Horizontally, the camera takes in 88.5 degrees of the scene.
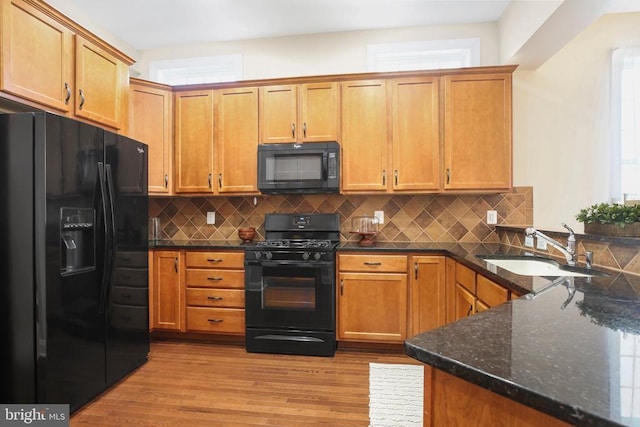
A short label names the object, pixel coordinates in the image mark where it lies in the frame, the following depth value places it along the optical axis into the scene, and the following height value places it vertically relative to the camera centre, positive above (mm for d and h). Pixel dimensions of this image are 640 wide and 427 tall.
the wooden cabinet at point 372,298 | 2725 -700
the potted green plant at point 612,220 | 1585 -30
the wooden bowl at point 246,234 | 3205 -193
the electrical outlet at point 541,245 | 2240 -213
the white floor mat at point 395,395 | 1868 -1167
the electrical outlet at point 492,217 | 3100 -30
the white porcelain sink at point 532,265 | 1799 -323
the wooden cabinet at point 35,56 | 1799 +942
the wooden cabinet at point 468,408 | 565 -368
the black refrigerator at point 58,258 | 1706 -247
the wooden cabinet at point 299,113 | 2975 +930
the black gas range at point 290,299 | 2719 -713
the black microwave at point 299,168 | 2902 +417
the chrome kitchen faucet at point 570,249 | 1791 -193
